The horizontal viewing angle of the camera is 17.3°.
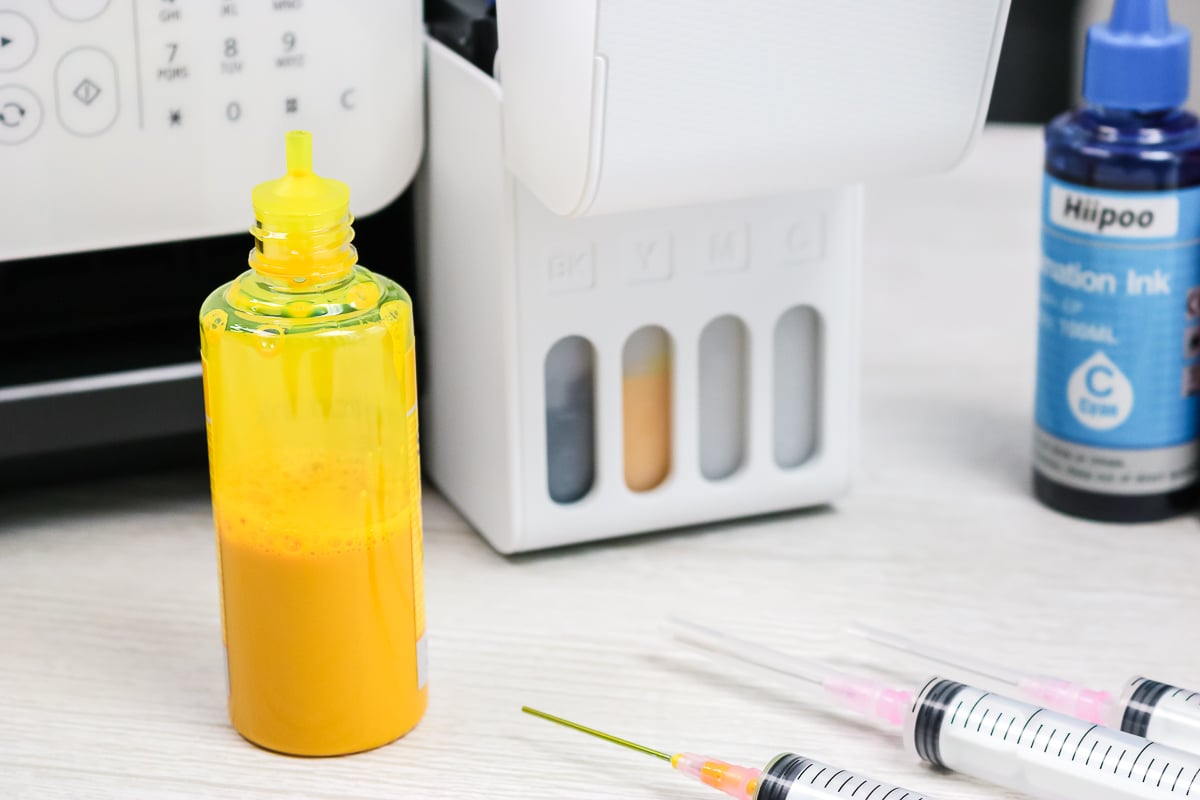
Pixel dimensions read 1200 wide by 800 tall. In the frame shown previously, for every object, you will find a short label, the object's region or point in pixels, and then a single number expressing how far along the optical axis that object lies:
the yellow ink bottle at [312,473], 0.80
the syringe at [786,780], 0.80
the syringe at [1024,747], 0.79
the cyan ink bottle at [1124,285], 0.88
